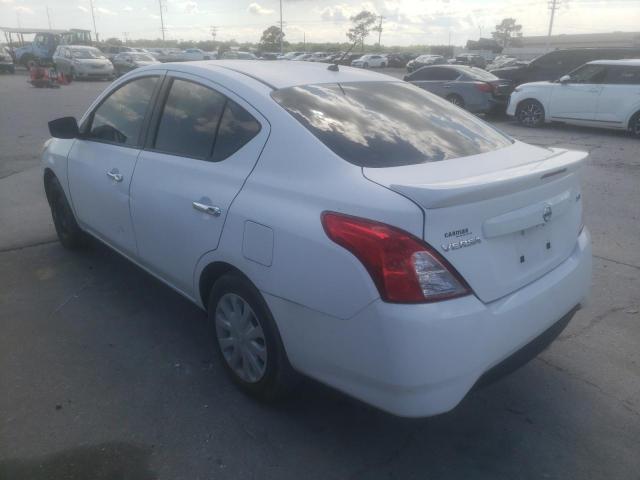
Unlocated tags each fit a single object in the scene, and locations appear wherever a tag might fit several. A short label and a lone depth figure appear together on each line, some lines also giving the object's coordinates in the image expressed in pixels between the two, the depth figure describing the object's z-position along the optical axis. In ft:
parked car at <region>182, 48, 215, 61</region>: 146.18
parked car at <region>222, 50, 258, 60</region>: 117.21
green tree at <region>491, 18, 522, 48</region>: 359.46
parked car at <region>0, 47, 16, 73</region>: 112.78
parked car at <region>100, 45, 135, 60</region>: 135.01
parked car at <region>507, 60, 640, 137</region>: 38.06
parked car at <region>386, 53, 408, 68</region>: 170.60
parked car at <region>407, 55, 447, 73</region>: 140.76
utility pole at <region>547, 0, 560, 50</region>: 238.27
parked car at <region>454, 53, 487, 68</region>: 129.90
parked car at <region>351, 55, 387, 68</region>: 159.63
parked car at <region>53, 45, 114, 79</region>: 98.53
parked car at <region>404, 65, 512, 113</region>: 46.75
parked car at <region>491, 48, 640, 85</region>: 50.31
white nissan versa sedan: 7.14
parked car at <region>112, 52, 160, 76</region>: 113.80
